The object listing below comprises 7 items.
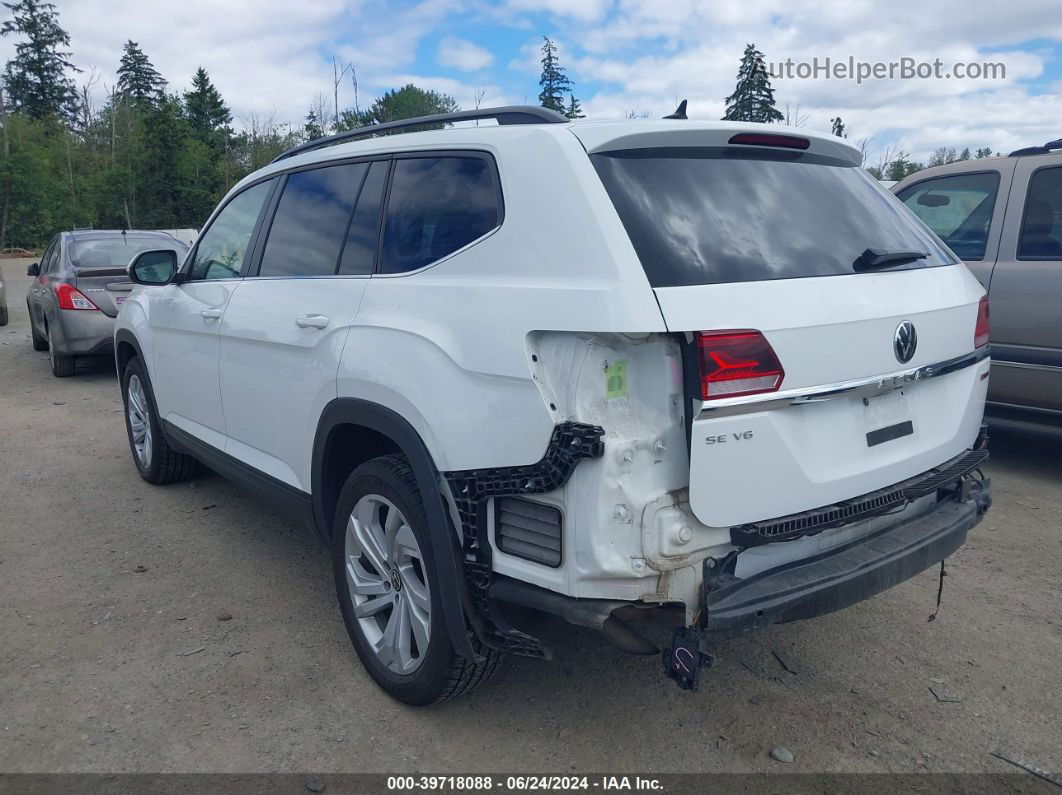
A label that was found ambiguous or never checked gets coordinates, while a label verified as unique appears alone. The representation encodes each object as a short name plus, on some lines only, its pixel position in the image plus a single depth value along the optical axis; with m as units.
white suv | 2.31
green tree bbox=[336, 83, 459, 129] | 61.28
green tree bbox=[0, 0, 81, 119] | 72.19
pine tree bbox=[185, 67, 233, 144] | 52.09
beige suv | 5.28
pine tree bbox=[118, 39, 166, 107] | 77.44
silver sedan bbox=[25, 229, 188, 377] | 9.51
